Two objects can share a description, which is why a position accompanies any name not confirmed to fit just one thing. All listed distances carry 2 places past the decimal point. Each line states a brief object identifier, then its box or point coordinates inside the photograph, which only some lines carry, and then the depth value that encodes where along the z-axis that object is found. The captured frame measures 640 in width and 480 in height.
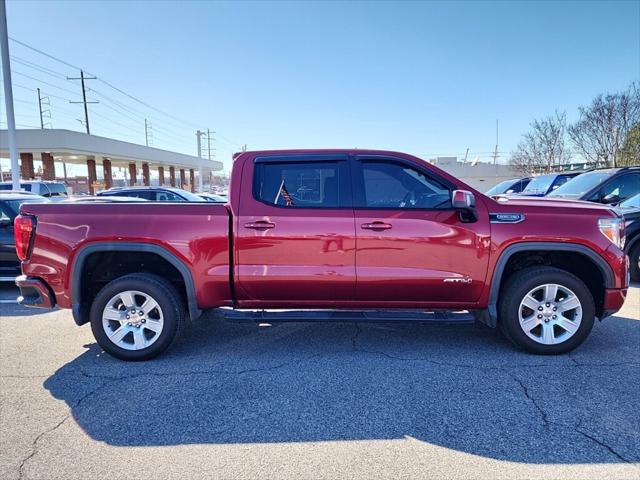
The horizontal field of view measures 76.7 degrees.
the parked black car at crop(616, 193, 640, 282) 6.92
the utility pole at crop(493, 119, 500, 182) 42.92
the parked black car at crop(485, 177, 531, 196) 15.88
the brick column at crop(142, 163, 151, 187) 46.39
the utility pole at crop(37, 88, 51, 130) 61.66
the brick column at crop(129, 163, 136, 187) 45.53
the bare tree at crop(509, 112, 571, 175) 29.73
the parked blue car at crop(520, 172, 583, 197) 11.90
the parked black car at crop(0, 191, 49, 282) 6.52
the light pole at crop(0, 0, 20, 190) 12.58
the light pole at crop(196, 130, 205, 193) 44.37
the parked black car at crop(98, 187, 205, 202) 13.12
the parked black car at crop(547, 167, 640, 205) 8.07
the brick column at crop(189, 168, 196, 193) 63.67
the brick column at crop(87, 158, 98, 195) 36.81
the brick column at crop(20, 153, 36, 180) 32.53
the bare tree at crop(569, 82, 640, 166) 21.84
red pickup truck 3.89
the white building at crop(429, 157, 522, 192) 40.94
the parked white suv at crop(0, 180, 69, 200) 17.91
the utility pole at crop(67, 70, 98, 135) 45.00
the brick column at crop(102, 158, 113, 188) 37.52
